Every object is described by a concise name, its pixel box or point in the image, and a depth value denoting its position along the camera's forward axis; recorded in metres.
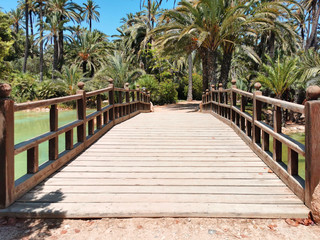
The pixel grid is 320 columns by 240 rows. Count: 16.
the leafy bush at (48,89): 26.31
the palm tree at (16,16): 44.96
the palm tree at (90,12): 43.16
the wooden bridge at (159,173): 2.98
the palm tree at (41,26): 31.24
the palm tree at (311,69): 13.66
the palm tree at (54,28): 30.31
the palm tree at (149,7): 27.91
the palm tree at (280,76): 15.78
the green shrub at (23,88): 25.70
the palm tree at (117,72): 24.69
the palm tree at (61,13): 31.25
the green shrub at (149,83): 24.38
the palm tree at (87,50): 30.80
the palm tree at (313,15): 23.48
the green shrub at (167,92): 25.73
